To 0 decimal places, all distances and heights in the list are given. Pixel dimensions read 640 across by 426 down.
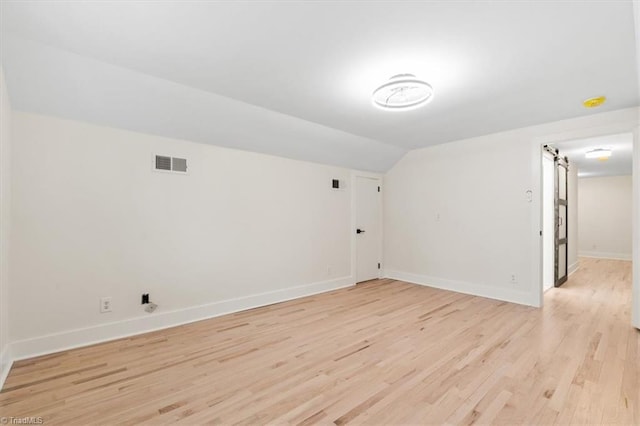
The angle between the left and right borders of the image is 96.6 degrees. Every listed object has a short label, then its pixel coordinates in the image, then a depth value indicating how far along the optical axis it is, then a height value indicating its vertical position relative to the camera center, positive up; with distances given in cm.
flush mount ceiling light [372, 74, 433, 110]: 243 +110
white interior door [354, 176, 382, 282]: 534 -32
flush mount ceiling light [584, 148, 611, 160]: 500 +106
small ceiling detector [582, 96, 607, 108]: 297 +118
